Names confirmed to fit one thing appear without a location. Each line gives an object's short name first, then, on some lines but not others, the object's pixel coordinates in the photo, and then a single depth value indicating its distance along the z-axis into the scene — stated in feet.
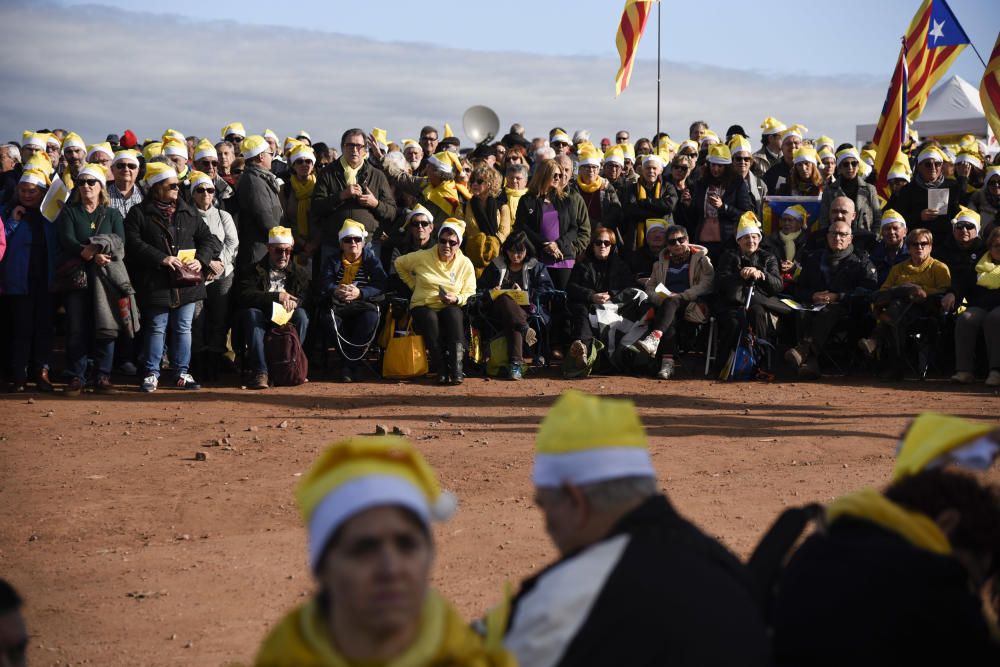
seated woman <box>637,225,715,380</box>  45.93
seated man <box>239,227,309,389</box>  43.29
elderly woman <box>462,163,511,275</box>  47.26
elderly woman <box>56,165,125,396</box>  40.68
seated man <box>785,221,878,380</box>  45.70
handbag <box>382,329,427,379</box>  44.83
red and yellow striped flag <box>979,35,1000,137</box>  46.83
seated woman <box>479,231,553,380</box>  45.73
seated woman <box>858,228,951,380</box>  44.42
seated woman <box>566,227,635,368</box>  46.96
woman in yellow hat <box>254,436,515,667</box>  8.31
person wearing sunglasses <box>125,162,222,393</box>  41.68
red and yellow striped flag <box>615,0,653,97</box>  67.05
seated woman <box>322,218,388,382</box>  44.68
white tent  87.04
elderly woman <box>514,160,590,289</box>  47.70
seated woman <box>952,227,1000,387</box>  43.34
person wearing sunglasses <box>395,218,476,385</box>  44.27
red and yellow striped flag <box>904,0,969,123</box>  59.31
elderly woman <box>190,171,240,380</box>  43.60
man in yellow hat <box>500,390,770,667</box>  9.39
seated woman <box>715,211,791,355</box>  45.62
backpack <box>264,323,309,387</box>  43.21
